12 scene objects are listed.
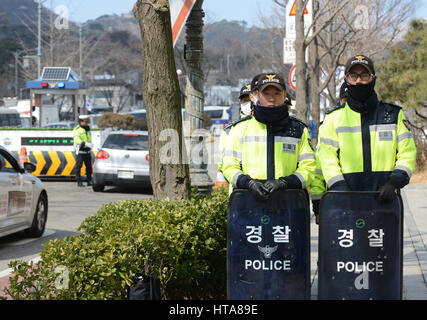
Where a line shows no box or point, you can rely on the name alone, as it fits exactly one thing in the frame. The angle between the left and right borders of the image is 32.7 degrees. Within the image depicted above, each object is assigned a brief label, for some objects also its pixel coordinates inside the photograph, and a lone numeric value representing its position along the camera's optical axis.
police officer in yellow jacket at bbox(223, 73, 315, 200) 5.02
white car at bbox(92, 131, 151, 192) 17.47
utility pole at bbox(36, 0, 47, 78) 42.90
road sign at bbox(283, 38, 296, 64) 16.44
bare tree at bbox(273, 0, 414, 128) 14.48
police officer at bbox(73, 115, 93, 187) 19.12
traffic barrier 20.11
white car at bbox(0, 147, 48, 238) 9.83
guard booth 25.48
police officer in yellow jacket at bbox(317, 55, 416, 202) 5.10
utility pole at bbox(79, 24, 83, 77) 51.60
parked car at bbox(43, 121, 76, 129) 34.10
